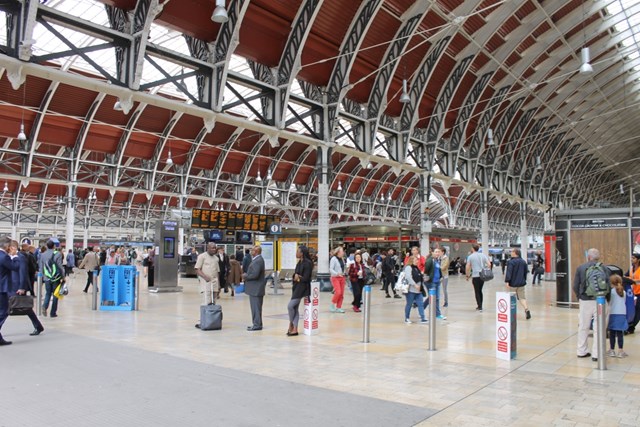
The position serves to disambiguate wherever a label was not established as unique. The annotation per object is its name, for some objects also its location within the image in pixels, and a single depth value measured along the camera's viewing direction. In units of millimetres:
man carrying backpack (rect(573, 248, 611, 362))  7387
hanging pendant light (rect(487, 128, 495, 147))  27188
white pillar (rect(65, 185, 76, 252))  29472
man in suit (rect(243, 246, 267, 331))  10016
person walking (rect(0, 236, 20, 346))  8086
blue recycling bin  13617
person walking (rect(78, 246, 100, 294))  17078
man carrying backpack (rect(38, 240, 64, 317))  11914
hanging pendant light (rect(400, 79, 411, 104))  19353
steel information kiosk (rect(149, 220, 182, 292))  19188
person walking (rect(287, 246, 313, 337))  9398
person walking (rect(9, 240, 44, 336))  8352
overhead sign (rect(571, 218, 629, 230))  14031
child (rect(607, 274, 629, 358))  7566
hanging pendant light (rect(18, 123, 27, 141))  24625
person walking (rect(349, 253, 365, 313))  13625
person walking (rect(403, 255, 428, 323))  11255
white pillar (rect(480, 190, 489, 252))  35438
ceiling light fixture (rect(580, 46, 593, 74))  17781
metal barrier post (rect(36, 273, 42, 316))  12734
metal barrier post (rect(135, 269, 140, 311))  13680
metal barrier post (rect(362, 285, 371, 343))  8859
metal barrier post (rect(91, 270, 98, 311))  13496
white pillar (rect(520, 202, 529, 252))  42844
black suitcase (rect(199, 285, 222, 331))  10094
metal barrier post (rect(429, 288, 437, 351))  8125
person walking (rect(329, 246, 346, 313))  12875
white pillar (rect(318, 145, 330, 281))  20547
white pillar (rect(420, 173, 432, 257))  26672
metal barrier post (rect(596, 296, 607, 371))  6809
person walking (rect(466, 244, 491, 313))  13750
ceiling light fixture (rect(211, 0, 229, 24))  11279
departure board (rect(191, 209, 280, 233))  22062
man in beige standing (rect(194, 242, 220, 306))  11430
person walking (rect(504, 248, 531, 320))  12021
